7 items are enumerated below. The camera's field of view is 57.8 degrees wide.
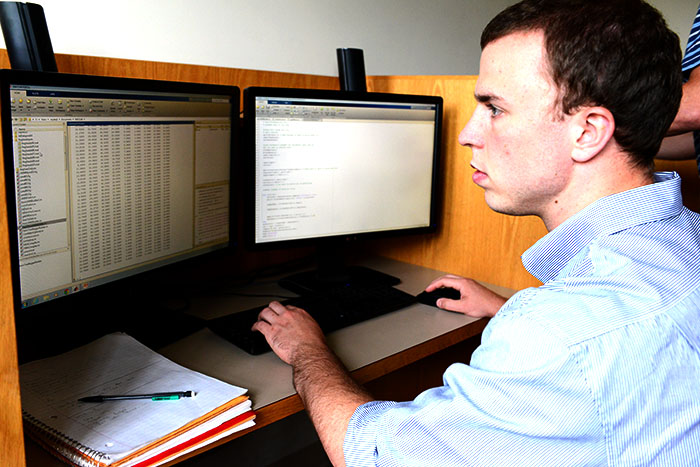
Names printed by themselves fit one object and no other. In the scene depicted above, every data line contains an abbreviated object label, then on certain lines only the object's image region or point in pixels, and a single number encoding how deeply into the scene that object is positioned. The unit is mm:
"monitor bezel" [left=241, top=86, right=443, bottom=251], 1371
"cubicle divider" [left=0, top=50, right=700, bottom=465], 1472
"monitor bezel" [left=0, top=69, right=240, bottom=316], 888
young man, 677
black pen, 878
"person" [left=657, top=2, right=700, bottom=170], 1230
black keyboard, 1170
